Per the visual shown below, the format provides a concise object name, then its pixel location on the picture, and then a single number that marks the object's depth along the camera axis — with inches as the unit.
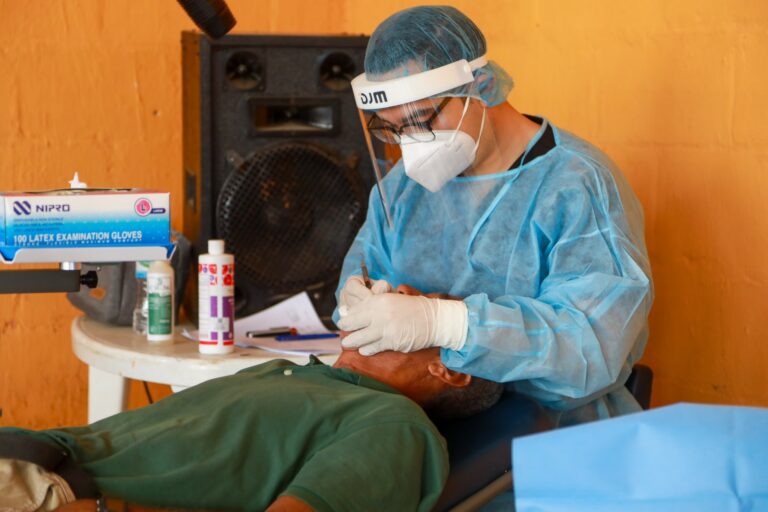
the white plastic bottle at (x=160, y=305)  145.4
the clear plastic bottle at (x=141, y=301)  148.6
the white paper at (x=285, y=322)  147.6
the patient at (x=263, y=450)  113.5
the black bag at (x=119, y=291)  150.5
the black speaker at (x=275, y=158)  150.0
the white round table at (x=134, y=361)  140.3
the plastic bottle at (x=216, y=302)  142.5
